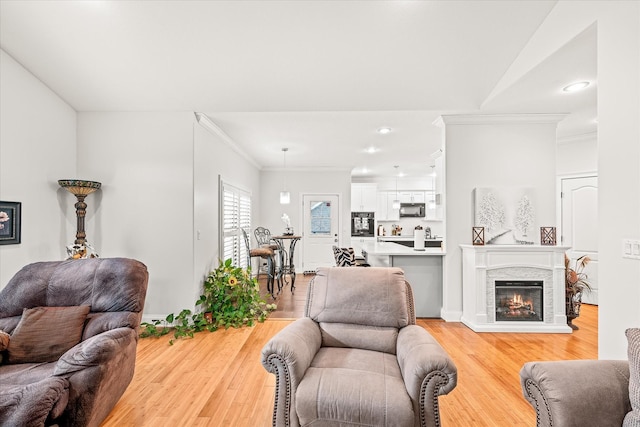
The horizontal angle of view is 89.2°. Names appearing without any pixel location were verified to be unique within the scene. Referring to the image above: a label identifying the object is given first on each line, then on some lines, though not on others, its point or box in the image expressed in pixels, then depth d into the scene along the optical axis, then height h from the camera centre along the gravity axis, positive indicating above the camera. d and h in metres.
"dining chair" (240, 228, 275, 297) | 5.43 -0.67
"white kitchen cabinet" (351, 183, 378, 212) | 8.29 +0.47
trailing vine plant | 3.75 -1.17
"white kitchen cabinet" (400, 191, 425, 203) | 8.53 +0.48
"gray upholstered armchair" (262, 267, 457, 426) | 1.53 -0.80
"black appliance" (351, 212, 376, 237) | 8.05 -0.22
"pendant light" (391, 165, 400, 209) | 8.15 +0.28
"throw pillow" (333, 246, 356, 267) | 4.23 -0.56
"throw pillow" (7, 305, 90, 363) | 1.96 -0.74
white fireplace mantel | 3.80 -0.72
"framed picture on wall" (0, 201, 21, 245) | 2.90 -0.08
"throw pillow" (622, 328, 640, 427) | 1.25 -0.67
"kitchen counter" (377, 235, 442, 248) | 7.95 -0.59
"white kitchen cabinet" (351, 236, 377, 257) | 7.93 -0.62
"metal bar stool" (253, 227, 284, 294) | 6.31 -0.50
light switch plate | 1.89 -0.20
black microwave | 8.42 +0.13
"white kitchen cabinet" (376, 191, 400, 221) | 8.39 +0.19
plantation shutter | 5.04 -0.12
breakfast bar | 4.25 -0.81
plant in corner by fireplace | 3.89 -0.93
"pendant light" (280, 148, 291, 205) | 6.02 +0.39
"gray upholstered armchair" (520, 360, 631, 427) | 1.30 -0.73
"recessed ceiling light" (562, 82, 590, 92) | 3.24 +1.31
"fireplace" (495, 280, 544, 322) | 3.85 -1.01
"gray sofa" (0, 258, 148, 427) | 1.57 -0.75
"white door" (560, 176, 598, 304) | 4.82 -0.09
